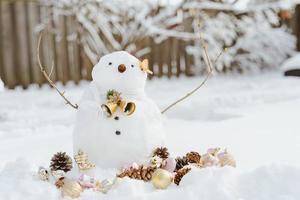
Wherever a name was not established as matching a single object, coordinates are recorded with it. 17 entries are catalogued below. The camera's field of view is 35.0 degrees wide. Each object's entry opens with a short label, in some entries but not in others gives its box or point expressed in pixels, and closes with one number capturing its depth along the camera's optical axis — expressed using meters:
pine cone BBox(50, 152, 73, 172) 2.22
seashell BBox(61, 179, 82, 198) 1.91
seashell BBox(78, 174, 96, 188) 2.01
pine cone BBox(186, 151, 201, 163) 2.35
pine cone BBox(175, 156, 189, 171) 2.30
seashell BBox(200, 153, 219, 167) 2.24
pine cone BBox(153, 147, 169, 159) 2.29
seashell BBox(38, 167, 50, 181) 2.09
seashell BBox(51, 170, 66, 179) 2.11
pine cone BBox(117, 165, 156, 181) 2.10
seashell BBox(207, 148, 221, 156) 2.32
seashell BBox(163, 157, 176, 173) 2.24
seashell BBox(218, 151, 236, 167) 2.27
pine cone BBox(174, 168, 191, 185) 2.06
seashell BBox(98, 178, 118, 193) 1.97
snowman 2.24
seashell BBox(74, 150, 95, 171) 2.11
